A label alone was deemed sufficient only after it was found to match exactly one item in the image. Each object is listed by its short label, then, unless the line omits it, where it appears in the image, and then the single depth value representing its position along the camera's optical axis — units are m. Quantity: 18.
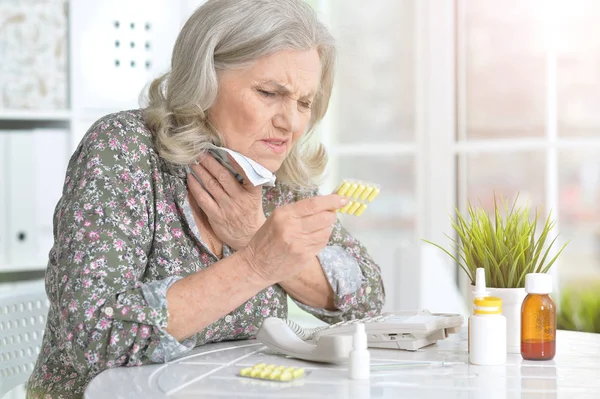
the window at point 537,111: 3.60
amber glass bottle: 1.83
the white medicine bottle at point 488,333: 1.84
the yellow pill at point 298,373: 1.77
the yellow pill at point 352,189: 1.94
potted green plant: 1.93
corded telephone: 1.86
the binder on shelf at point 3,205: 3.18
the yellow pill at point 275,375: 1.76
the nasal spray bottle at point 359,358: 1.76
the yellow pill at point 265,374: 1.77
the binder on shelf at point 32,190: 3.20
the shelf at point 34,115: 3.26
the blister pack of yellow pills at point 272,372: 1.76
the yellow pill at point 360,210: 1.94
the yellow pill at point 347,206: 1.93
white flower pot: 1.93
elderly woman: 1.87
